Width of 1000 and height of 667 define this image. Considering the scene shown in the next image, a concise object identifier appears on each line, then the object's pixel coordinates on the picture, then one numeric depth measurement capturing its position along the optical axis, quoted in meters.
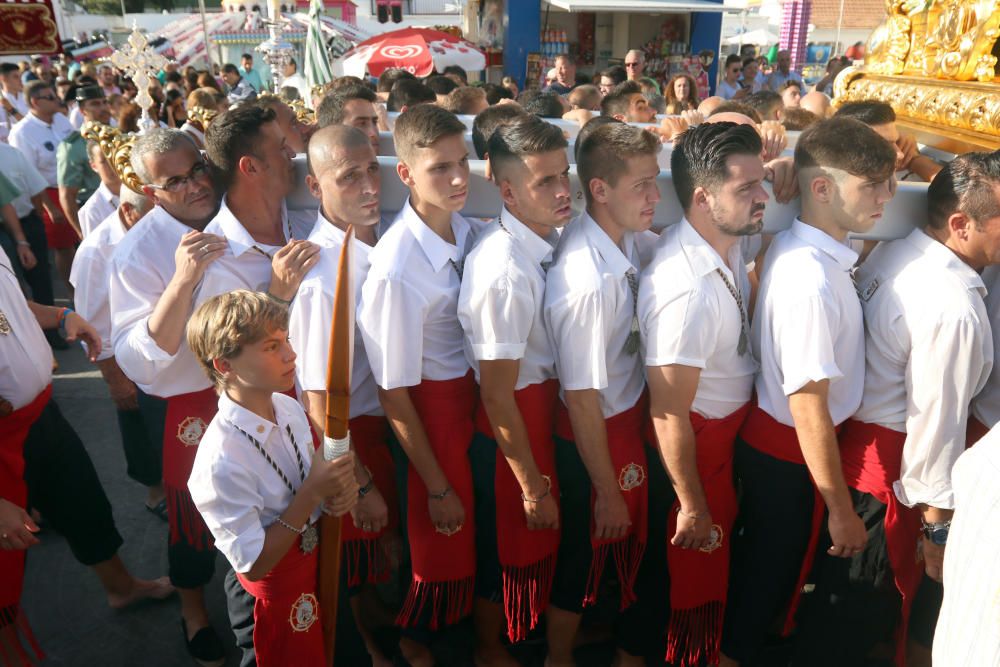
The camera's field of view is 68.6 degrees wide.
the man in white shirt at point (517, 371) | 2.01
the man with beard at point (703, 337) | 2.01
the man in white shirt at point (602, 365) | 2.03
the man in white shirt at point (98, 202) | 3.99
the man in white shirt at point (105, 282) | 2.90
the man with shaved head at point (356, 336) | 2.14
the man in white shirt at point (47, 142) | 6.18
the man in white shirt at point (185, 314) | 2.36
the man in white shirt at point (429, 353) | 2.07
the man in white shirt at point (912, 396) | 1.91
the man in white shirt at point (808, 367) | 1.95
